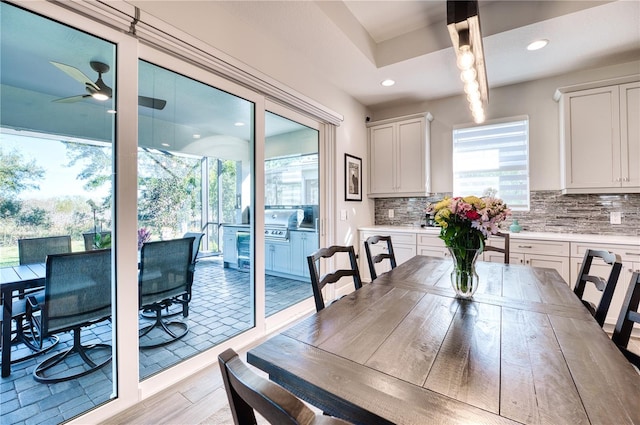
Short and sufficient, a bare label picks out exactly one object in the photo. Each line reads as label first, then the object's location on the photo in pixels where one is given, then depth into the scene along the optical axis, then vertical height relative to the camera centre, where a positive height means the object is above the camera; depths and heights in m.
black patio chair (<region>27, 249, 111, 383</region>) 1.56 -0.54
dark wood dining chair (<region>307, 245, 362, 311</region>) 1.47 -0.36
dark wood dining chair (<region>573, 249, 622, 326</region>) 1.40 -0.39
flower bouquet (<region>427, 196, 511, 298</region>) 1.38 -0.08
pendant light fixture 1.74 +1.18
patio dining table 1.36 -0.35
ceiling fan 1.52 +0.77
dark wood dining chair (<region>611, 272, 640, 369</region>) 1.16 -0.46
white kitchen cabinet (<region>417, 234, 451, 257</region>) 3.34 -0.40
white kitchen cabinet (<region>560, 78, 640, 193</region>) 2.67 +0.75
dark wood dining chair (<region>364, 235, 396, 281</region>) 2.04 -0.32
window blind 3.44 +0.68
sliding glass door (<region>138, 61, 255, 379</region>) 1.88 +0.12
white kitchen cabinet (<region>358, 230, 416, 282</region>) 3.56 -0.44
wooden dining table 0.66 -0.47
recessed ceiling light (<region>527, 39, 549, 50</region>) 2.53 +1.59
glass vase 1.43 -0.31
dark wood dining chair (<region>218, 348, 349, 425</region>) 0.40 -0.29
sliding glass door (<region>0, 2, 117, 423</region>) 1.37 +0.10
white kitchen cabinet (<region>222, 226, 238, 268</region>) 2.53 -0.30
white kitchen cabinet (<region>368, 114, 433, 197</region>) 3.81 +0.84
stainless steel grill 3.19 -0.09
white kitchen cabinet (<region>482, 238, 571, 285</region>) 2.71 -0.42
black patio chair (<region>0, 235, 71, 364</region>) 1.42 -0.41
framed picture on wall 3.75 +0.52
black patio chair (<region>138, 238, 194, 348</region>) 1.92 -0.51
